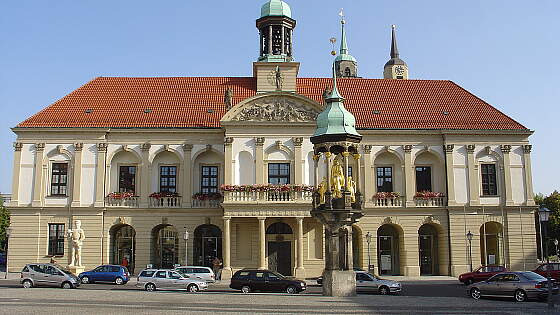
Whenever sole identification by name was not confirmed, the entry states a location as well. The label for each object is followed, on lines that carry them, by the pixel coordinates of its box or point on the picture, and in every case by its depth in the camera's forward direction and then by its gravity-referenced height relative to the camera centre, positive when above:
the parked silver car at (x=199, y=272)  34.75 -1.59
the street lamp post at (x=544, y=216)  24.63 +1.02
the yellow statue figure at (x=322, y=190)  27.49 +2.35
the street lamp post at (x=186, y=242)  42.47 +0.15
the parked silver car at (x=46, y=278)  32.66 -1.70
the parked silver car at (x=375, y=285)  30.62 -2.08
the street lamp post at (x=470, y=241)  43.21 +0.05
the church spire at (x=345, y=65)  87.62 +25.05
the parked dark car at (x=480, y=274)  35.81 -1.86
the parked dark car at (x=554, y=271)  35.44 -1.75
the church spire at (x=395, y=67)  95.69 +27.00
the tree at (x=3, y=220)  75.00 +3.08
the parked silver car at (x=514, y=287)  25.80 -1.91
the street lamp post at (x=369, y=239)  44.09 +0.22
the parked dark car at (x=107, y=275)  36.26 -1.76
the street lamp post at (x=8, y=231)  42.69 +0.96
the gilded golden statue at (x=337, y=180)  26.97 +2.73
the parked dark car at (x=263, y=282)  30.89 -1.93
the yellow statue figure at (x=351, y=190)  26.92 +2.28
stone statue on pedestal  41.66 +0.13
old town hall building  43.84 +4.36
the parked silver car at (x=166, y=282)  32.44 -1.95
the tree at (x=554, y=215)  69.00 +2.87
